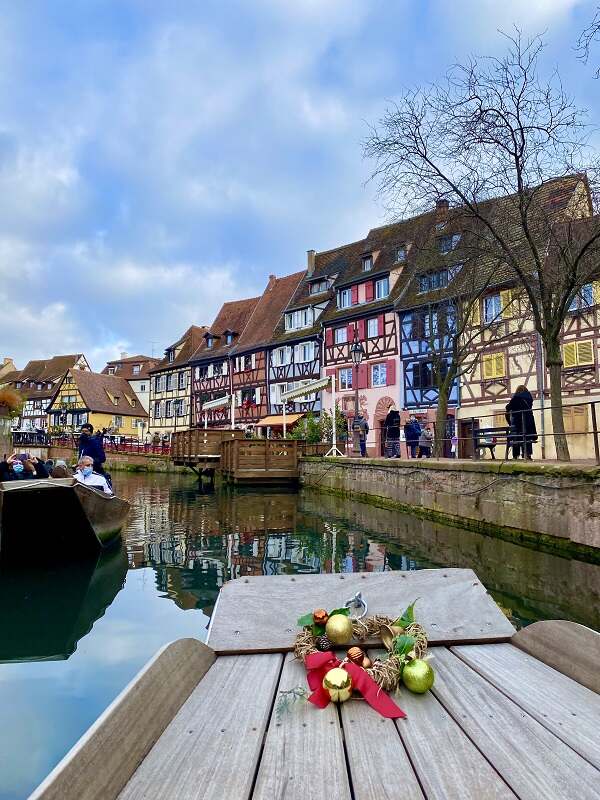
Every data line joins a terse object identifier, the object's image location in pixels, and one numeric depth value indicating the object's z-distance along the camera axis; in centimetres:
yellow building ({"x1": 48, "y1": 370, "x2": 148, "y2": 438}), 5791
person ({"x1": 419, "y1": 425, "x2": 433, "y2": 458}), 1791
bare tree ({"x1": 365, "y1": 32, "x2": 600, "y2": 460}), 1097
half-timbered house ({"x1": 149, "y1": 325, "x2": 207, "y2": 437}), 4766
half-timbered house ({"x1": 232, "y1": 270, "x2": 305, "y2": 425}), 3866
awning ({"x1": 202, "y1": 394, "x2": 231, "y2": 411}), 3267
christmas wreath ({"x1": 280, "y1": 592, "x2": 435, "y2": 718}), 195
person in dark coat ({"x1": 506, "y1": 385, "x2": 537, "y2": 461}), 1180
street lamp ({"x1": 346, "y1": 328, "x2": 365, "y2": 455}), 2002
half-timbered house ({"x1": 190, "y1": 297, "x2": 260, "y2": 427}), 4241
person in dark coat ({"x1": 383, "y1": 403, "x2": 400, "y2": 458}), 1950
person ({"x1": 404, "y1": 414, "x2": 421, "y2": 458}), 1889
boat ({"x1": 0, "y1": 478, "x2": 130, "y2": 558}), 869
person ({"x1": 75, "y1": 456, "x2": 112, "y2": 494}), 995
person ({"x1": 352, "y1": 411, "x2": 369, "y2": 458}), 2072
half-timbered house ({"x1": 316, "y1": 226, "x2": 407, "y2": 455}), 2966
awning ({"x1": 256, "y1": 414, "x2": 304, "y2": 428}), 3469
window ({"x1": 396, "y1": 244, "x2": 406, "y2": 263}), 3005
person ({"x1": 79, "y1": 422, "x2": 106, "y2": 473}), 1125
